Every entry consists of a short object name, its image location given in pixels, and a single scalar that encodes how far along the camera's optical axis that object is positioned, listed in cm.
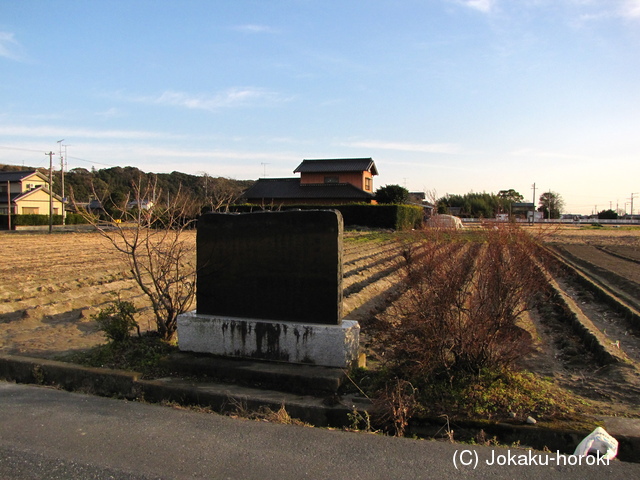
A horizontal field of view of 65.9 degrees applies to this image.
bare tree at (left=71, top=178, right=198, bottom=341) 506
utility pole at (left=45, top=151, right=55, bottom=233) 4041
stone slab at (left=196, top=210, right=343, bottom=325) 443
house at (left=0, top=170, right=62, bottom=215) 5116
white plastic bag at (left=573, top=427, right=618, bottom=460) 302
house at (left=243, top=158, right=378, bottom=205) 4662
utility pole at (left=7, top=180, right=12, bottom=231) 4402
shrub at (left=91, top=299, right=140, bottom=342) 494
